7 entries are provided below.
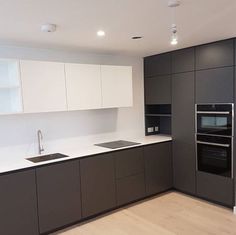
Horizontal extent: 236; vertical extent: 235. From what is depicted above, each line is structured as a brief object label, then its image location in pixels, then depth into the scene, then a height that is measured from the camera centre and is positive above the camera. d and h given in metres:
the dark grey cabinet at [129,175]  3.51 -1.08
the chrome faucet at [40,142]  3.36 -0.50
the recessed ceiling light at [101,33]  2.68 +0.81
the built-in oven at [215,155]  3.37 -0.79
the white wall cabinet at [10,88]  2.93 +0.25
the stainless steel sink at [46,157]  3.10 -0.69
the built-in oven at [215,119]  3.31 -0.27
